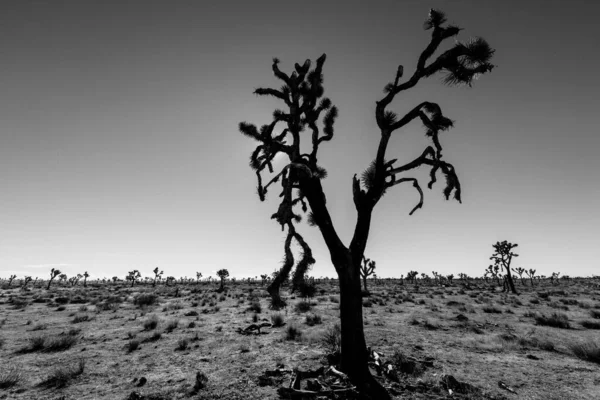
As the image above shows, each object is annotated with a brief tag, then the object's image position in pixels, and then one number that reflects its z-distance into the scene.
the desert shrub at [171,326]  15.08
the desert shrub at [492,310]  20.14
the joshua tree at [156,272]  73.39
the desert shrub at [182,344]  11.50
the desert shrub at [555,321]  15.03
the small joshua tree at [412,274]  67.08
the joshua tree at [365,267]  40.06
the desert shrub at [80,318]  17.63
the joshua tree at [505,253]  38.81
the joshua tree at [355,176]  6.73
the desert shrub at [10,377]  7.87
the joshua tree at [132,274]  69.92
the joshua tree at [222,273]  54.19
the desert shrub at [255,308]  21.50
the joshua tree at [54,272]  63.04
